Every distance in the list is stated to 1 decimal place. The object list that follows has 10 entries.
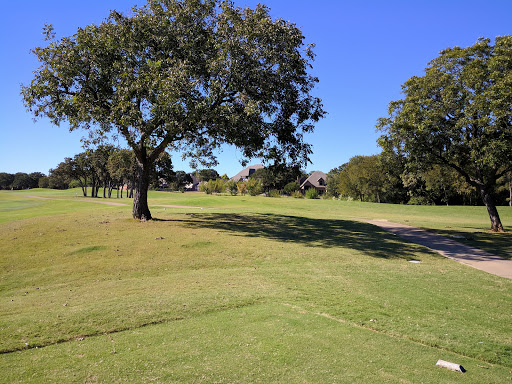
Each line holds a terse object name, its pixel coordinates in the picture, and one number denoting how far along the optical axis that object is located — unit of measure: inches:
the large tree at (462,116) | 719.1
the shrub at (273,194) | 2494.1
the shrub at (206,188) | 3021.7
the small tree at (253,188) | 2591.0
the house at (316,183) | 3833.7
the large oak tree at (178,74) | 625.9
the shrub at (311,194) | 2287.2
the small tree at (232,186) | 2935.5
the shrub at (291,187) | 3277.6
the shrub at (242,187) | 2760.8
